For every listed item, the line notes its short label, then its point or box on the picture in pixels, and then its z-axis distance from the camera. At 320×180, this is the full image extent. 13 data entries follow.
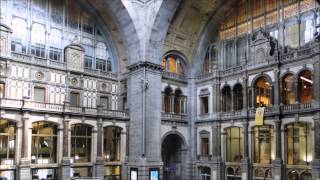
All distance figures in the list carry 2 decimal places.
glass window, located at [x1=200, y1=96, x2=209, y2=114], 43.88
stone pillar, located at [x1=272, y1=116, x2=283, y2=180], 34.03
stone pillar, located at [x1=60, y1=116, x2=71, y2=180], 35.12
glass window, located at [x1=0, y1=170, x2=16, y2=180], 31.92
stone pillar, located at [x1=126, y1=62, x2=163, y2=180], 38.12
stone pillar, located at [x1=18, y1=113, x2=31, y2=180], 32.41
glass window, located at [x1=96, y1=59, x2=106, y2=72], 42.52
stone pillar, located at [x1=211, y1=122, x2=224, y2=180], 40.09
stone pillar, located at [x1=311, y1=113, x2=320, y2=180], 31.09
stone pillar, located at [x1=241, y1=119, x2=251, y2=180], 37.16
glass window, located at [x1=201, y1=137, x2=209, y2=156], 42.84
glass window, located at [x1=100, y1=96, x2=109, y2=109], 41.94
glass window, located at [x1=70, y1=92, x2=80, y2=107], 39.34
